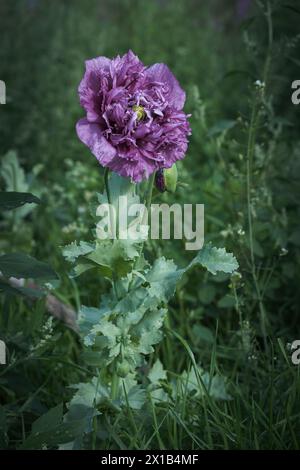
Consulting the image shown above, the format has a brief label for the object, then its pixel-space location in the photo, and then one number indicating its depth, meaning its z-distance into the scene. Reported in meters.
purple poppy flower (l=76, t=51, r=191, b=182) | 0.92
